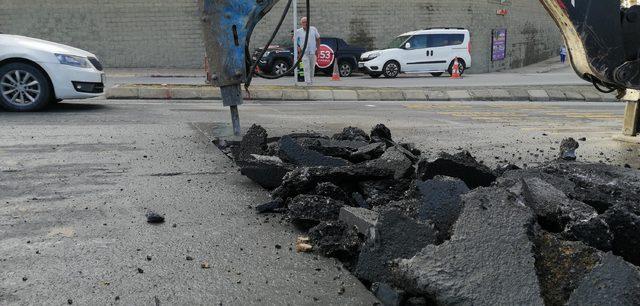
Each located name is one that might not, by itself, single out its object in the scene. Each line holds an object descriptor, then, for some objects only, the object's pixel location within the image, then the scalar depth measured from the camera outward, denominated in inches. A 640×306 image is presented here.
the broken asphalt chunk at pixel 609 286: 82.0
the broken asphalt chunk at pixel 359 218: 117.6
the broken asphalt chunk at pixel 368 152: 186.2
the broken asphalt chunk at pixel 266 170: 167.6
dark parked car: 901.2
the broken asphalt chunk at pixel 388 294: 92.7
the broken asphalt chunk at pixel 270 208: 146.6
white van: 929.5
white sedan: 339.6
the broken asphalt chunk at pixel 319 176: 148.9
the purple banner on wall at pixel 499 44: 1167.0
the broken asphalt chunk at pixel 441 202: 116.0
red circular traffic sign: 944.3
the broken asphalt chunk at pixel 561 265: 88.0
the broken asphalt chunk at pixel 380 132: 222.5
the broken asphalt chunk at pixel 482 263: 85.7
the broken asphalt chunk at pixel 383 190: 145.6
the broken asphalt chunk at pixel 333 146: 193.6
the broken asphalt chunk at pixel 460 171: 150.3
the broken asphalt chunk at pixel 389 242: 101.4
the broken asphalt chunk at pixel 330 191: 143.9
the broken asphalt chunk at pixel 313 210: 131.5
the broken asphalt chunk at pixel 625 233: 108.5
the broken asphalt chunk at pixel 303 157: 177.6
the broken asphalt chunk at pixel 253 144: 194.9
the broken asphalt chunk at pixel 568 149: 207.8
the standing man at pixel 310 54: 637.5
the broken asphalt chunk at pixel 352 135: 227.6
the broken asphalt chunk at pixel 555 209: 118.5
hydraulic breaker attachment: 201.2
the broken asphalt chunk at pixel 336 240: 114.7
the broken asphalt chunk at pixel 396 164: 163.8
